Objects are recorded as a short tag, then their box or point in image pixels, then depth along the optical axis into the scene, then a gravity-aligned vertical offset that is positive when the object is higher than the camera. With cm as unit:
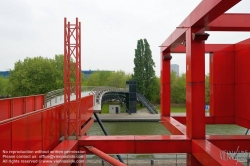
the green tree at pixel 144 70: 5297 +346
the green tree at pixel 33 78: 4228 +139
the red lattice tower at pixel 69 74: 811 +40
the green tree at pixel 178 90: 5646 -161
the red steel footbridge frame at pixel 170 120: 537 -111
